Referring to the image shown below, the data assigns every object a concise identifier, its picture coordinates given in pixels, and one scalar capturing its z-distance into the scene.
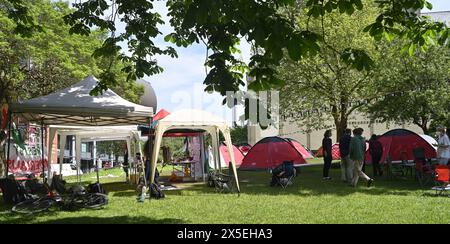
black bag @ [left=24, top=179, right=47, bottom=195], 11.79
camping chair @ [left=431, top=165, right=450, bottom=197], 10.45
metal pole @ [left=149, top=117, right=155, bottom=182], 11.96
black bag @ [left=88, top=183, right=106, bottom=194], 11.15
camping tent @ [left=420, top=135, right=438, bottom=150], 16.08
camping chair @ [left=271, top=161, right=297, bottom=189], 13.50
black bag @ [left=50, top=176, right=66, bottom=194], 12.88
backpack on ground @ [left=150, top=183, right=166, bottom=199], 11.34
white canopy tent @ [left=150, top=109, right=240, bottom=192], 12.05
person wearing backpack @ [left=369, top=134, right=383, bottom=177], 15.34
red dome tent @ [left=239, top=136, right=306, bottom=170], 18.16
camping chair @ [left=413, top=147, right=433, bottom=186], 12.58
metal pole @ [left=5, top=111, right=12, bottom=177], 10.23
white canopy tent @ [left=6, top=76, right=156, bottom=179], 10.31
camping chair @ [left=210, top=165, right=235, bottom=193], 12.55
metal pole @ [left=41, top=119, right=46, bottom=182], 12.48
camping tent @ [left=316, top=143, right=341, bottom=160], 30.42
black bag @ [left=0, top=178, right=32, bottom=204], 10.20
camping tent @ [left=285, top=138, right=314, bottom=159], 22.69
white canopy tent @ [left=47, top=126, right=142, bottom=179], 15.16
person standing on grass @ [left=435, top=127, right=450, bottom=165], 12.13
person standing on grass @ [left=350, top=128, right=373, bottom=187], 12.54
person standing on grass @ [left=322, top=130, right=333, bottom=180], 14.89
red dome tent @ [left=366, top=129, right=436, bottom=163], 15.91
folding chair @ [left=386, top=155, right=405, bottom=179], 15.00
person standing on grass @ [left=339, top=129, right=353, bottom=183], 13.48
